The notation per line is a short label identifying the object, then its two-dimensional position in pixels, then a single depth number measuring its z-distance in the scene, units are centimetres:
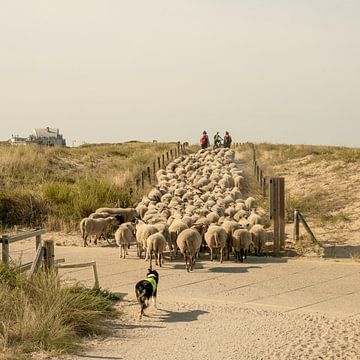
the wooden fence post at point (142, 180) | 2670
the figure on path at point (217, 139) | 4722
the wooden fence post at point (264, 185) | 2858
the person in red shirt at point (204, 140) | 4338
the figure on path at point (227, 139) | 4550
